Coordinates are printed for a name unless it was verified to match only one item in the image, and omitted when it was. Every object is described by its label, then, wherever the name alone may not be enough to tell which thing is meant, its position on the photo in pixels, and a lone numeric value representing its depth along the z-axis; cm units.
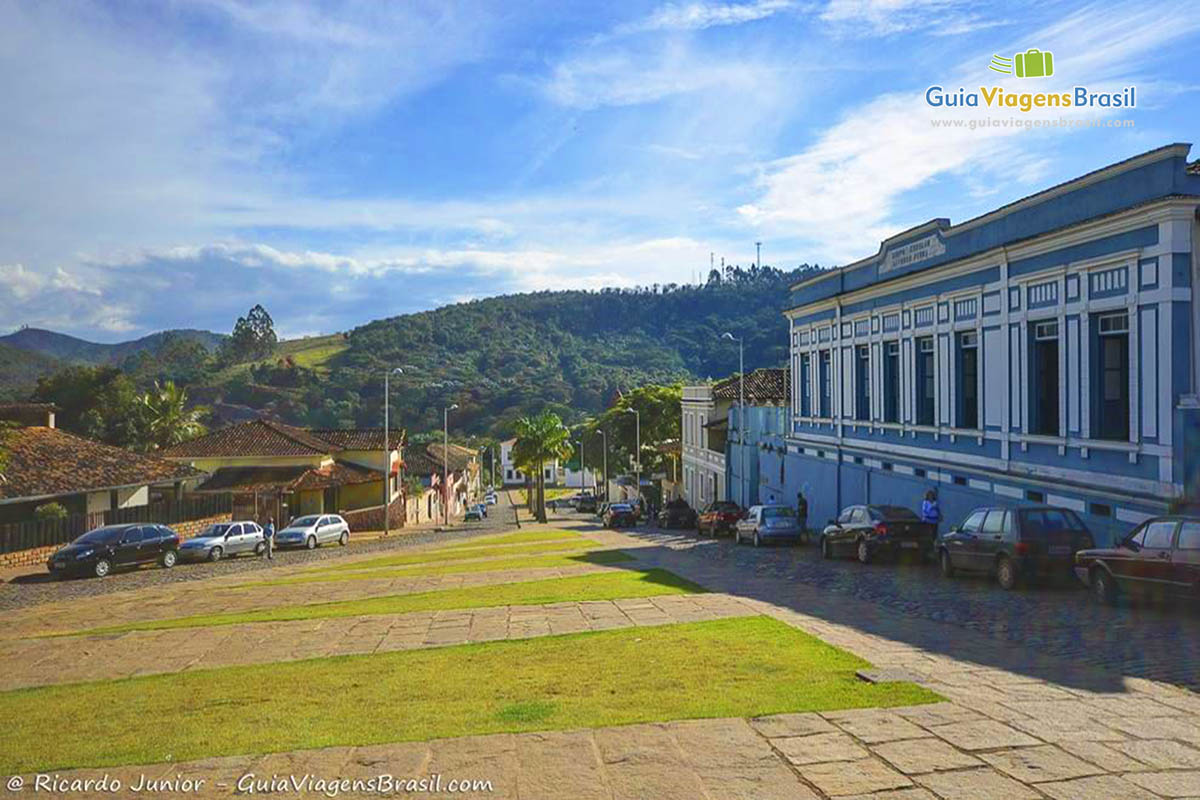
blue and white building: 1767
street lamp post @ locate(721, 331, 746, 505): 4967
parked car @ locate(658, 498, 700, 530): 5028
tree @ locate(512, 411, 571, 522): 6806
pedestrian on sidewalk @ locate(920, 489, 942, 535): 2491
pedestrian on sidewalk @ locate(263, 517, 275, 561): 3731
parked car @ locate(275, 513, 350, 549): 4144
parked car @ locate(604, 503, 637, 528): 5359
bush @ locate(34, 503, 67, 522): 3719
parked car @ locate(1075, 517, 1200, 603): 1371
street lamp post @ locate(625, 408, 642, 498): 7834
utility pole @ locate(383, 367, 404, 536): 5000
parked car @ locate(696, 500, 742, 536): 3859
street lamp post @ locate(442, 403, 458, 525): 7309
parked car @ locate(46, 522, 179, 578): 3131
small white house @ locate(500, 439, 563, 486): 14700
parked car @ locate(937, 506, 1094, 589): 1716
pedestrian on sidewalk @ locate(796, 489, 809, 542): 3871
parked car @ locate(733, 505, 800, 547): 3153
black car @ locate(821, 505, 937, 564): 2327
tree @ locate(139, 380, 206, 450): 6738
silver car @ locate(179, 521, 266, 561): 3634
